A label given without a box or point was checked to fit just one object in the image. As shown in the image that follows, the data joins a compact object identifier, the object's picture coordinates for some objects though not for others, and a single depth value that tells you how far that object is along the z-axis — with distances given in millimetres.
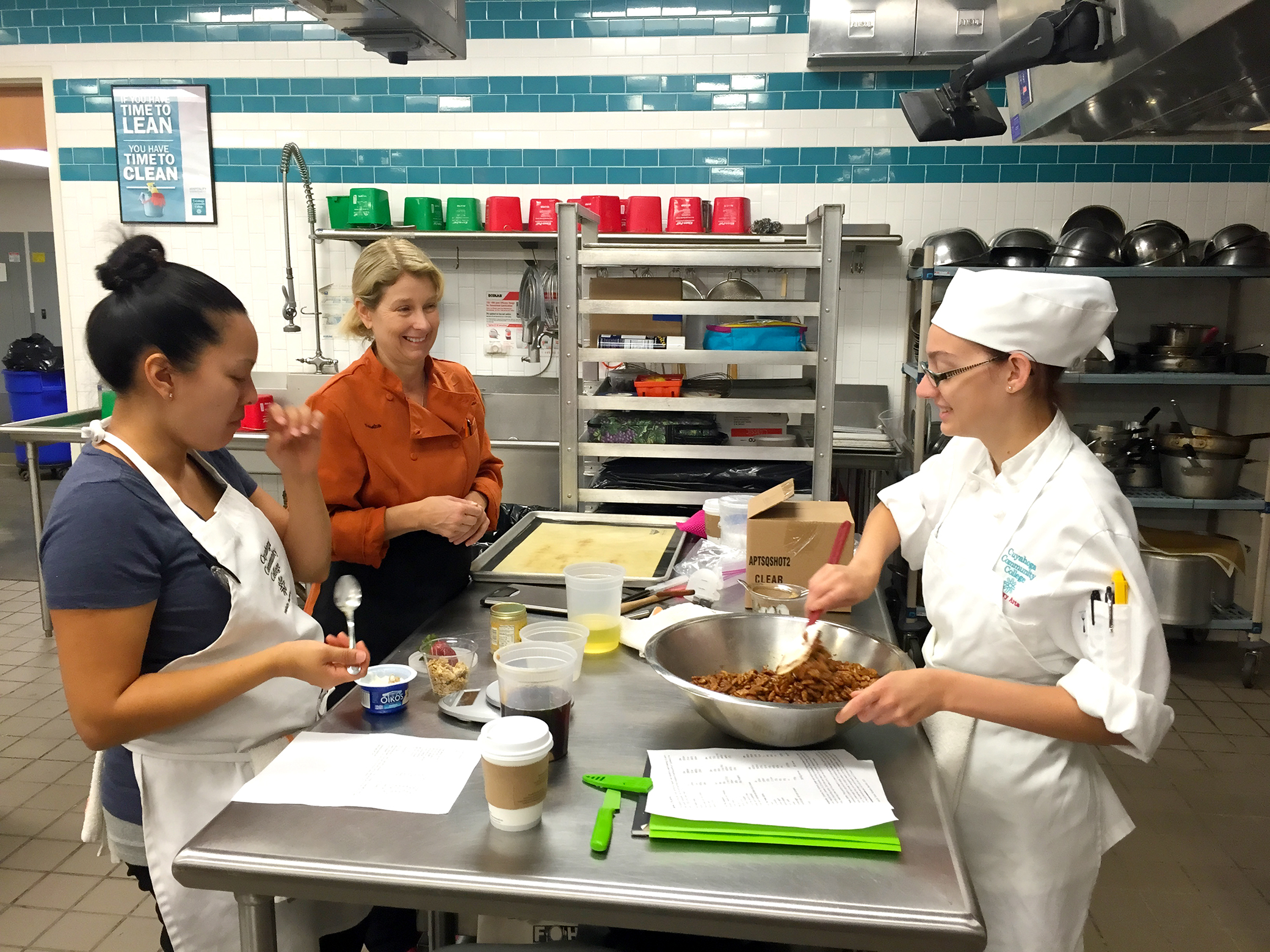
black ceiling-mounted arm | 1353
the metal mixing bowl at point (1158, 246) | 4207
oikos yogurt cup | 1568
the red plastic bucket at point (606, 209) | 4895
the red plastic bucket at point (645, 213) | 4887
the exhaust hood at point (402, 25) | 1678
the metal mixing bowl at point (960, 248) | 4395
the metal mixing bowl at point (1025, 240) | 4344
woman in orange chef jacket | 2234
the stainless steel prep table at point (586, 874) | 1085
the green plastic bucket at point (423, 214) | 5004
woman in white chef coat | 1360
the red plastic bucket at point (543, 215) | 4953
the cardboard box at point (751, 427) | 3623
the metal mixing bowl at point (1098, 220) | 4496
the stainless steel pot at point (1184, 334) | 4355
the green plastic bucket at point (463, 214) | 4980
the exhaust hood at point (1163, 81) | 1148
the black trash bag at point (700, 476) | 3510
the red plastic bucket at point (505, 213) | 4988
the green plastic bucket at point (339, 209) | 5035
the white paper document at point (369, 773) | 1313
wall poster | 5328
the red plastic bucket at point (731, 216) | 4852
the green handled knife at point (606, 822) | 1190
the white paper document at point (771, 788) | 1244
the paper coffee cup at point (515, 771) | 1199
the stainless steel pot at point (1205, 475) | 4281
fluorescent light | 9445
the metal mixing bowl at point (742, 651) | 1430
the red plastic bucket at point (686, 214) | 4867
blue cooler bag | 3295
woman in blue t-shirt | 1352
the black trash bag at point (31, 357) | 8414
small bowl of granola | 1649
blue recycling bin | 8422
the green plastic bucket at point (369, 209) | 4984
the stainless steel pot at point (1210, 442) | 4273
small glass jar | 1797
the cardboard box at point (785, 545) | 2113
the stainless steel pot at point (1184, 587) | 4312
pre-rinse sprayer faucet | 5062
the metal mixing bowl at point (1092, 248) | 4176
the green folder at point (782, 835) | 1205
